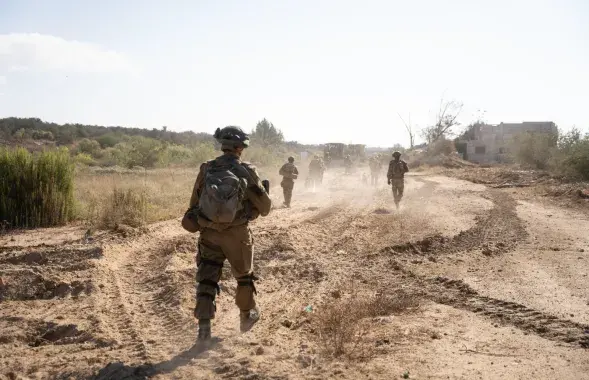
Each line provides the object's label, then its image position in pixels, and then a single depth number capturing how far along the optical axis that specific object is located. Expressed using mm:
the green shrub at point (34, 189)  10703
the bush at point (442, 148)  54559
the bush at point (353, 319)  3979
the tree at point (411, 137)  70188
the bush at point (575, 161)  22219
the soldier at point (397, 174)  14516
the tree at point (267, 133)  85188
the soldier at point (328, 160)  41288
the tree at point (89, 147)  43206
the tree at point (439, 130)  69062
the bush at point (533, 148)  33912
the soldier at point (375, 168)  25547
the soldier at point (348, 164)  32825
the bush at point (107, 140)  54819
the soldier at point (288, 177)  15180
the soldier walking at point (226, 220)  4090
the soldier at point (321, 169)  23227
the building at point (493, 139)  52781
